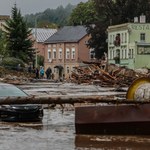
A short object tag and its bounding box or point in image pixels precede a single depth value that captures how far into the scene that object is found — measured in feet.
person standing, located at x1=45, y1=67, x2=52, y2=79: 267.18
